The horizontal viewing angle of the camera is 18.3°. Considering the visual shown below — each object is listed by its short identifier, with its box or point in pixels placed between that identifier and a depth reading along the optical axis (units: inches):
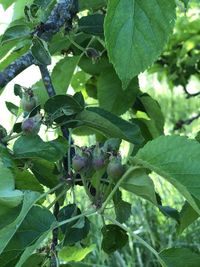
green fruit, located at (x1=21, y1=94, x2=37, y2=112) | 31.5
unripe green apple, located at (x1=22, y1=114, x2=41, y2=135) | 30.1
